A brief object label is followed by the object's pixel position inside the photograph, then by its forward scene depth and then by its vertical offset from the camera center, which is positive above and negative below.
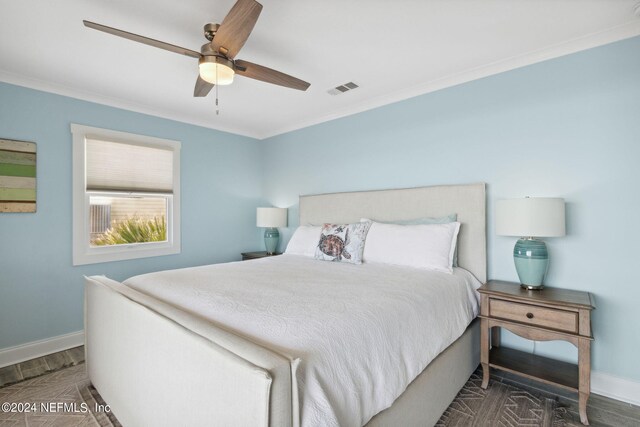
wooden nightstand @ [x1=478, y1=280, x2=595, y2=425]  1.81 -0.74
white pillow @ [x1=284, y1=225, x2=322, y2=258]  3.25 -0.32
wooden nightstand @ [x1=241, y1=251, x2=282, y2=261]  4.05 -0.58
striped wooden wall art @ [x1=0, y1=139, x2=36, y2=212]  2.59 +0.33
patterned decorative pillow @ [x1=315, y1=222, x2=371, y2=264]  2.78 -0.29
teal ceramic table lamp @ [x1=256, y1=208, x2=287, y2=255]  4.14 -0.13
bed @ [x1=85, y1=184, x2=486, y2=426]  0.91 -0.57
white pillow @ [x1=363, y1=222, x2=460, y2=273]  2.40 -0.28
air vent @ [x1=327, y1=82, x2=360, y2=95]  2.92 +1.24
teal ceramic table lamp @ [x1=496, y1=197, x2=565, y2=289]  2.02 -0.10
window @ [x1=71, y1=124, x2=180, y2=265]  3.02 +0.19
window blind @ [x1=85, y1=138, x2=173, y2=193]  3.12 +0.51
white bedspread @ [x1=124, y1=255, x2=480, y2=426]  1.07 -0.49
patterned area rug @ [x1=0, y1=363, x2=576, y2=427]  1.82 -1.27
